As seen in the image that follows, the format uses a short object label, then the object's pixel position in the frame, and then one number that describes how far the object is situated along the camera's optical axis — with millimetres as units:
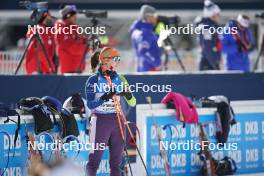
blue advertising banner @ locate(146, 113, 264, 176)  10297
